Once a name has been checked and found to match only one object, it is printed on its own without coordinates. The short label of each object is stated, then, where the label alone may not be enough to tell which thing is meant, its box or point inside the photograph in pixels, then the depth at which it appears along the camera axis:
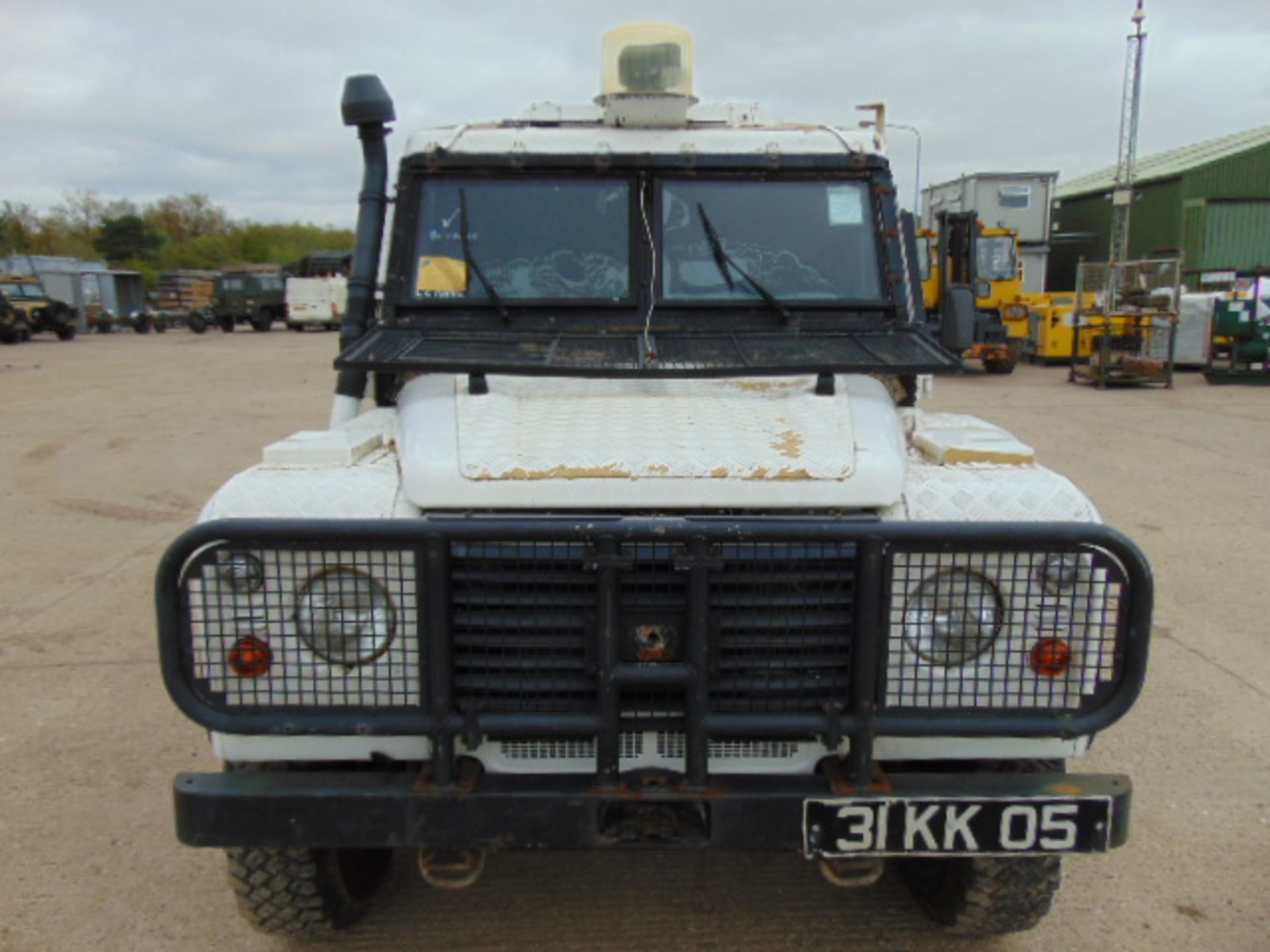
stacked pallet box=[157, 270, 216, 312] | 49.72
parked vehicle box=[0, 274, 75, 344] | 33.62
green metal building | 34.00
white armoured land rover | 2.50
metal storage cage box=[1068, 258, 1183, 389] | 18.19
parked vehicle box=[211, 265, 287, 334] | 41.62
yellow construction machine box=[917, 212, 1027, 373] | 12.70
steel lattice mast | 20.56
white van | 40.28
